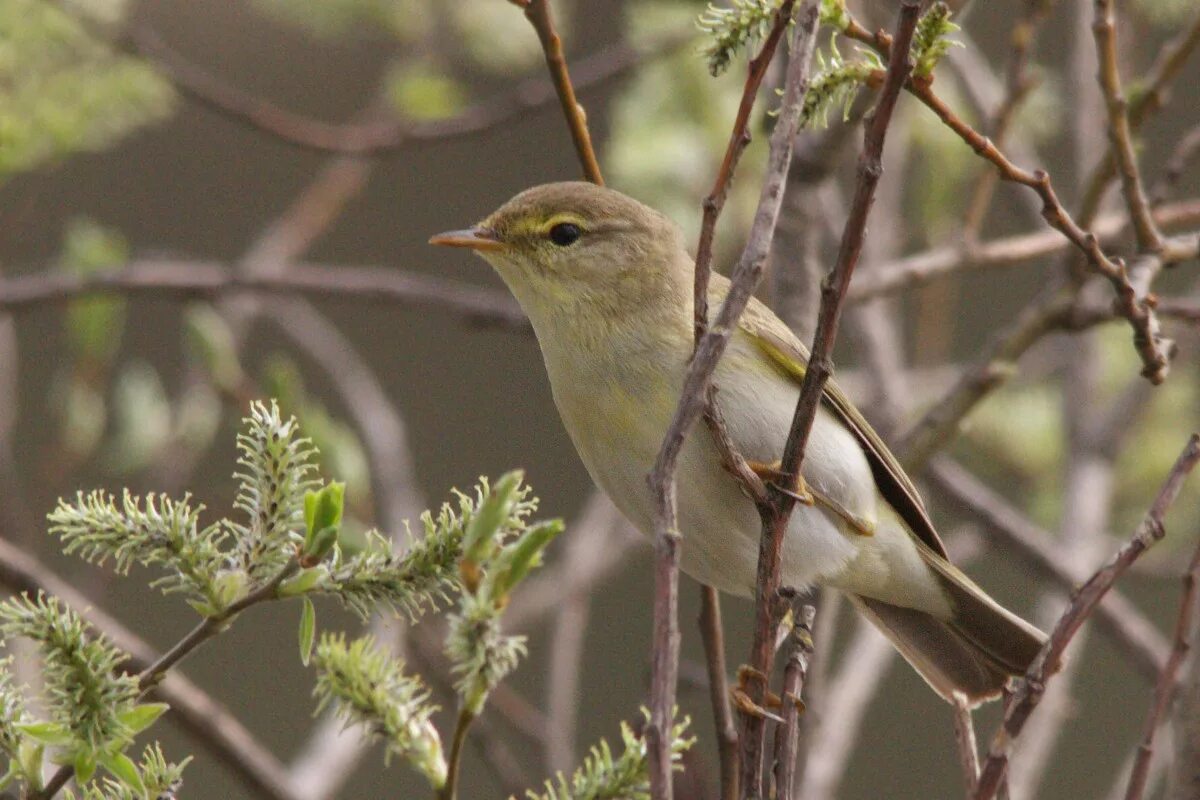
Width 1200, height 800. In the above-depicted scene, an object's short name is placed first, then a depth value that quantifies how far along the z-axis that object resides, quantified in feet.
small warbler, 13.73
